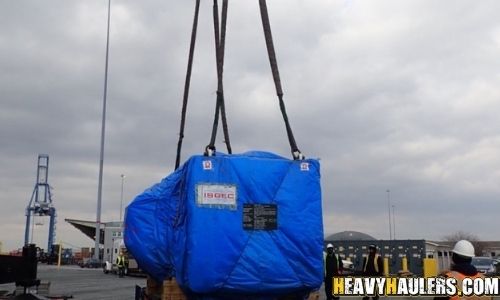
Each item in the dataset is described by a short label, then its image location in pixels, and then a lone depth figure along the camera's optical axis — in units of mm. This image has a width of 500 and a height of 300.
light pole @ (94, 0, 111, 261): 43719
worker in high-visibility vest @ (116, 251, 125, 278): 35406
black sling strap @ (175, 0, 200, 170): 8250
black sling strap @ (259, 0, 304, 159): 6152
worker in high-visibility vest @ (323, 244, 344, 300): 16125
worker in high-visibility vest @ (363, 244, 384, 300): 16064
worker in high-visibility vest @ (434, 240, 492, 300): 4879
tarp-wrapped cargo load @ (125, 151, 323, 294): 5105
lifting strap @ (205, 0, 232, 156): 5838
